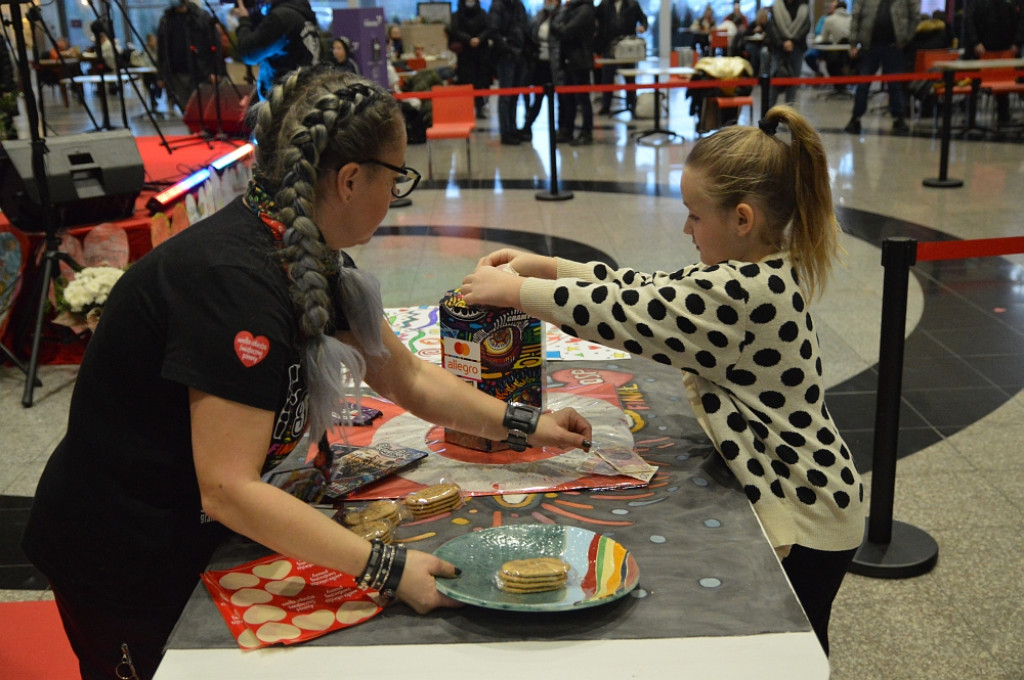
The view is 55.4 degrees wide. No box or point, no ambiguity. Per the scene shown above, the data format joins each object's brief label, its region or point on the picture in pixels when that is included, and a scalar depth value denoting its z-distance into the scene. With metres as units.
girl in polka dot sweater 1.49
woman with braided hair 1.20
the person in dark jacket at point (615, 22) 12.55
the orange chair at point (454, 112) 8.84
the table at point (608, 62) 11.70
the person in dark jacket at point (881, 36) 10.48
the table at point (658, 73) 10.78
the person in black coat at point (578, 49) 10.45
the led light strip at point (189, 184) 4.89
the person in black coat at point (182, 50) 9.82
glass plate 1.16
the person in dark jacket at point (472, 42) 11.24
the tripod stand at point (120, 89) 5.88
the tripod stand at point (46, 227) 4.02
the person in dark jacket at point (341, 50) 8.81
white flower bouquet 4.11
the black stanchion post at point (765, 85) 6.48
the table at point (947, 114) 7.16
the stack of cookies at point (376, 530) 1.32
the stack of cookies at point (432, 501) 1.45
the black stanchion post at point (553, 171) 7.51
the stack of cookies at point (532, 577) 1.19
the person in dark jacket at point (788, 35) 11.80
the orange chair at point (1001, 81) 9.38
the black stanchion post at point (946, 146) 7.16
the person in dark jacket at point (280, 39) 6.45
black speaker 4.34
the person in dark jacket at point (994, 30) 10.77
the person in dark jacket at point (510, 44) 11.03
